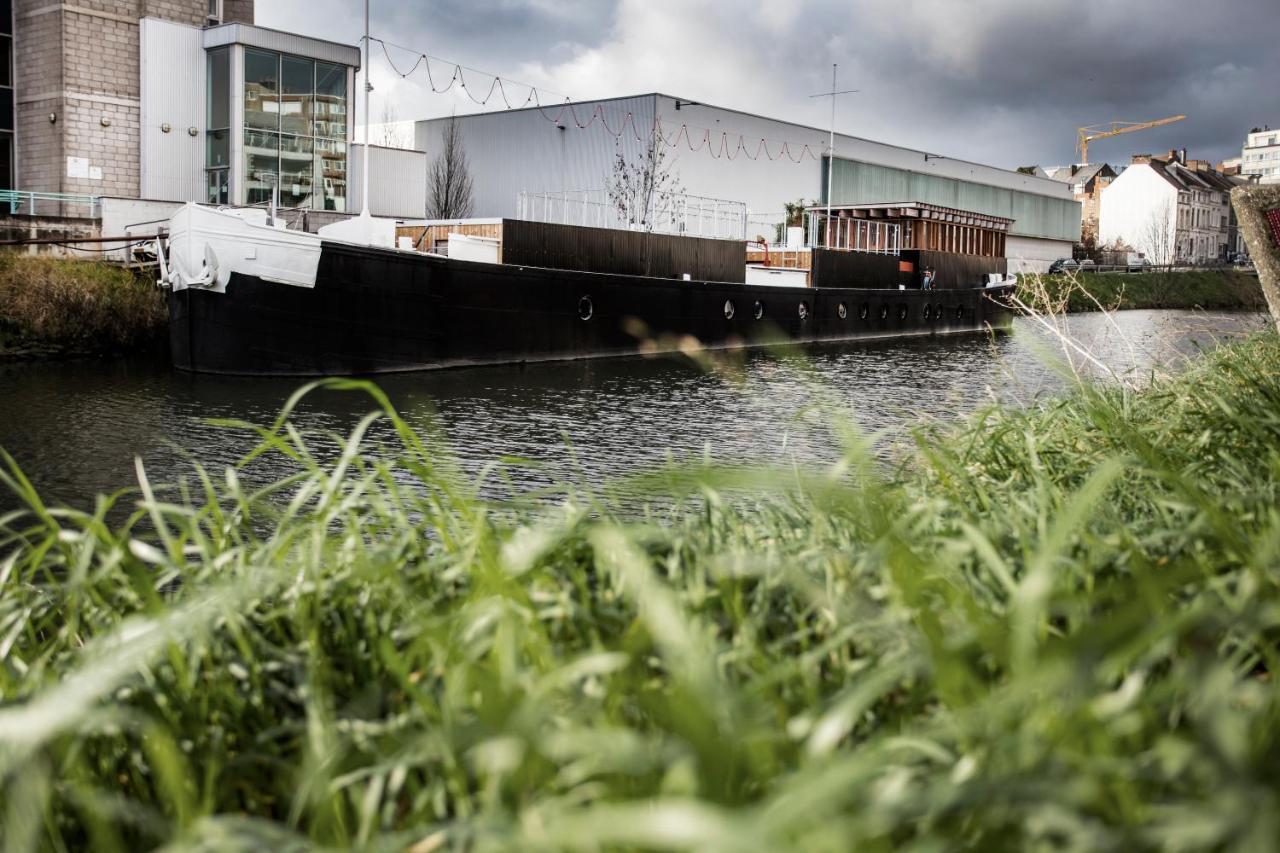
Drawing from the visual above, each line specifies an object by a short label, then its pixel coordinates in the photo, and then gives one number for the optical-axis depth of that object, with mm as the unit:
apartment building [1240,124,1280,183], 138625
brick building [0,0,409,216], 27094
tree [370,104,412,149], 49438
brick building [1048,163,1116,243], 100438
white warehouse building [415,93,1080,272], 41969
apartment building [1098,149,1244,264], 92938
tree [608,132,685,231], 40312
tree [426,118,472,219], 46281
